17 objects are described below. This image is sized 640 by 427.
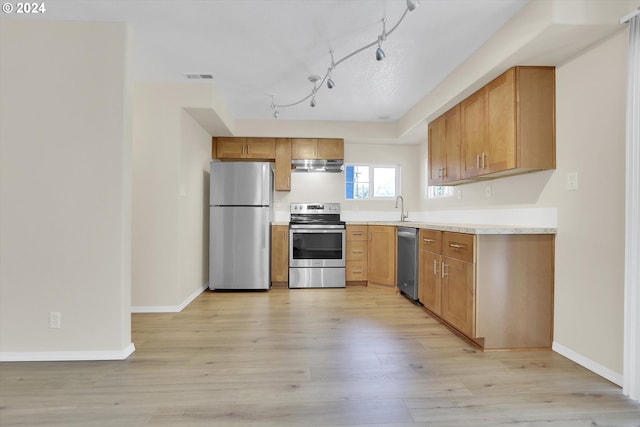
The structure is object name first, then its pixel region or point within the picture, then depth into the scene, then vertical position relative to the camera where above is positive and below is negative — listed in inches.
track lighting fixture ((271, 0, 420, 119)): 67.4 +52.0
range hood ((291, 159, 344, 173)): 191.3 +29.2
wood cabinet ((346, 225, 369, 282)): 180.1 -23.1
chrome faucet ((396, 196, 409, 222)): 199.5 +0.1
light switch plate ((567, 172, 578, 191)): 86.8 +9.3
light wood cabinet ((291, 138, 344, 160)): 188.7 +38.0
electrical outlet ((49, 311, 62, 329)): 85.3 -29.4
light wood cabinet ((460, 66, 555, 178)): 93.8 +28.7
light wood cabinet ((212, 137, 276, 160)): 185.3 +38.0
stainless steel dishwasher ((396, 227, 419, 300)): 140.3 -23.1
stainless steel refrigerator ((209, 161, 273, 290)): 164.1 -8.3
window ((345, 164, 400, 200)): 206.1 +20.6
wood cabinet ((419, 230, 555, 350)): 93.4 -22.9
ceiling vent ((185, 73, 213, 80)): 124.3 +54.2
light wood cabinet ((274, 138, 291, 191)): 188.2 +31.9
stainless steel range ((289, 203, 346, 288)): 175.6 -23.9
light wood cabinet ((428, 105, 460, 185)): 127.3 +28.7
